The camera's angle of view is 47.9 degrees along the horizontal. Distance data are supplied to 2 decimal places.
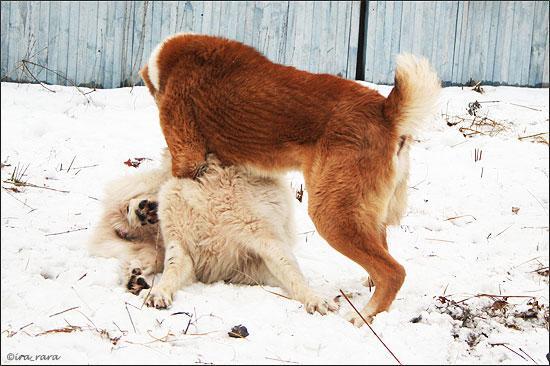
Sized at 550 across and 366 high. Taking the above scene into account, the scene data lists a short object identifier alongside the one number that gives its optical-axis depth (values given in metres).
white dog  3.70
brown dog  3.24
